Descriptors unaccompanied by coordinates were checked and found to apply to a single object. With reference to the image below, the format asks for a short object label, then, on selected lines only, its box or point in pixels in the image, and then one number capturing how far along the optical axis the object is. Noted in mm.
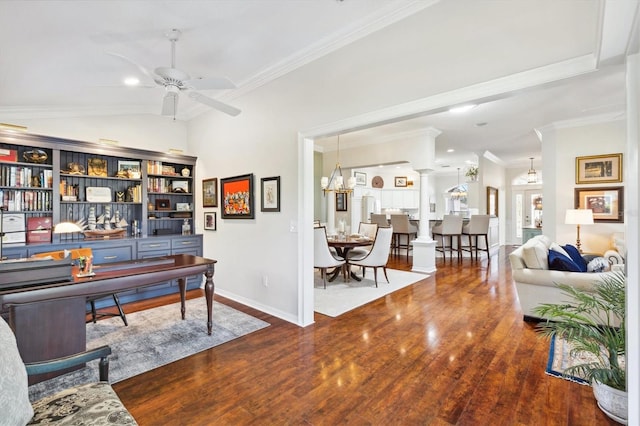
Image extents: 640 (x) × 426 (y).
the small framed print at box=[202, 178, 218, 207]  4691
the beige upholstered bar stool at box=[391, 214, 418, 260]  7754
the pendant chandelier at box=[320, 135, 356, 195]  6055
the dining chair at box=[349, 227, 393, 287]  4945
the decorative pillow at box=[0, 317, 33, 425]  1139
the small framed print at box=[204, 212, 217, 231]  4743
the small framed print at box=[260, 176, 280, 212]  3672
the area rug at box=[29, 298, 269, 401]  2375
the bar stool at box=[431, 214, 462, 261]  7539
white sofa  3222
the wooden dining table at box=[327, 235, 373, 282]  5074
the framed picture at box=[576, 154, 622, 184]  5164
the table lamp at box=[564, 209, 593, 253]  4875
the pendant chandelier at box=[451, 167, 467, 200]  12134
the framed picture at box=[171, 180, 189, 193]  5036
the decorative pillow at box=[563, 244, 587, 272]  3740
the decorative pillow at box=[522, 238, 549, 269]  3434
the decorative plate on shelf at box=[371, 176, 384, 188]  10701
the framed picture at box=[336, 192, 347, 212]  8461
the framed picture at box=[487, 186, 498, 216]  9047
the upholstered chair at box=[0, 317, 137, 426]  1173
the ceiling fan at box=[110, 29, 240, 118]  2497
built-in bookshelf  3652
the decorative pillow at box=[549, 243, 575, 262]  3962
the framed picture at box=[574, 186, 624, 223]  5172
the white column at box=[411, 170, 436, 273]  6238
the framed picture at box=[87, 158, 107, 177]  4246
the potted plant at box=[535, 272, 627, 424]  1875
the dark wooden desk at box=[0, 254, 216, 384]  2154
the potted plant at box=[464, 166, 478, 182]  9055
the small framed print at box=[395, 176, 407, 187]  11523
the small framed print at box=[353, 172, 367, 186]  9688
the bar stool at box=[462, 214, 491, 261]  7449
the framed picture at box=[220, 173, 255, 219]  4051
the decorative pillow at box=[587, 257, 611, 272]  3431
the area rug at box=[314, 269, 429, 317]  4008
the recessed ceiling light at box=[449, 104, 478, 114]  4648
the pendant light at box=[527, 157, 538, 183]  9007
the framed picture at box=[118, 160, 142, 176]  4547
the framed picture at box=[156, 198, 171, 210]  4918
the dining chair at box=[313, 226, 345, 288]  4727
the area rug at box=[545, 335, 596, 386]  2336
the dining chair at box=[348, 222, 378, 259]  5629
